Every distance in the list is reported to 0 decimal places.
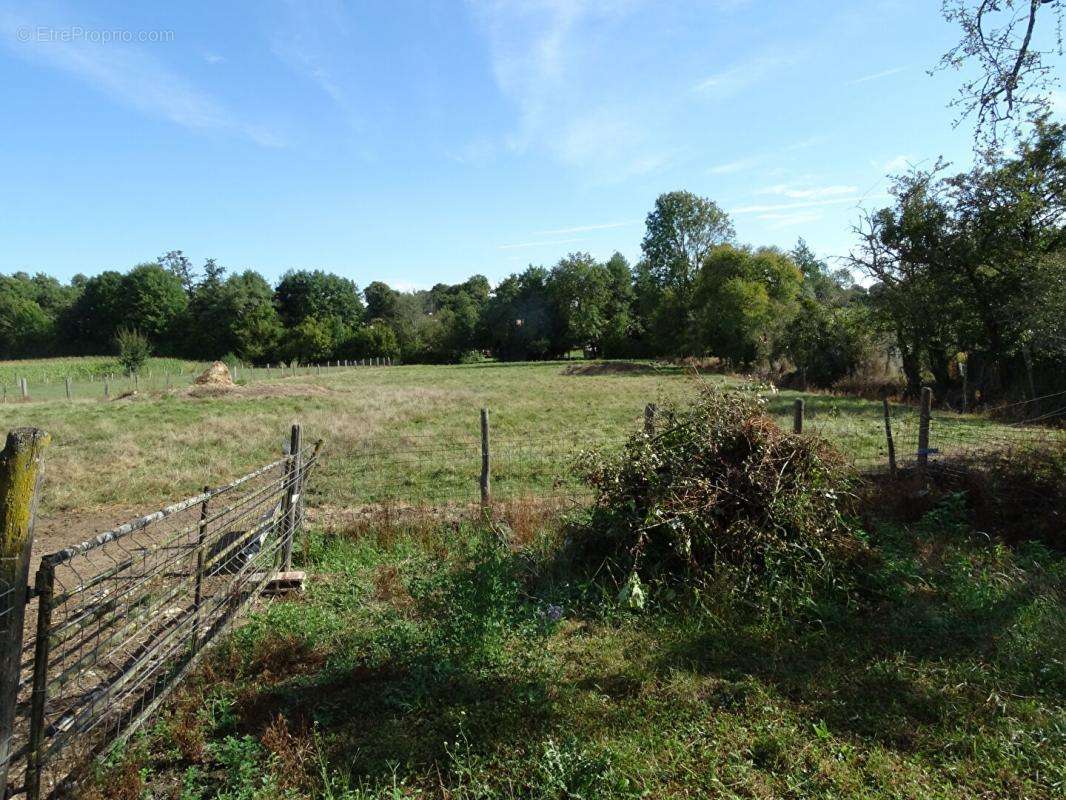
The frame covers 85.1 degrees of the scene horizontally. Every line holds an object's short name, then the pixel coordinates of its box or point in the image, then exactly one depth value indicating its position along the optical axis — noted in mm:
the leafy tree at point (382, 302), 85538
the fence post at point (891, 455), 8896
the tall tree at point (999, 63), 7465
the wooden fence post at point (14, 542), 2482
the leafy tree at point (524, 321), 67250
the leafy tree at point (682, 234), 53281
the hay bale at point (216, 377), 27734
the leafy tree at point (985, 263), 17062
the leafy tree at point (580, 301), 62531
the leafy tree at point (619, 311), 61344
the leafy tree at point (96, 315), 78125
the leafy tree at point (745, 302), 36500
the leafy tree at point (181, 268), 96875
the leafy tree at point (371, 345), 70000
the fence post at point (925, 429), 8398
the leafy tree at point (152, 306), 76750
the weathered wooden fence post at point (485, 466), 8070
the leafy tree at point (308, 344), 67875
